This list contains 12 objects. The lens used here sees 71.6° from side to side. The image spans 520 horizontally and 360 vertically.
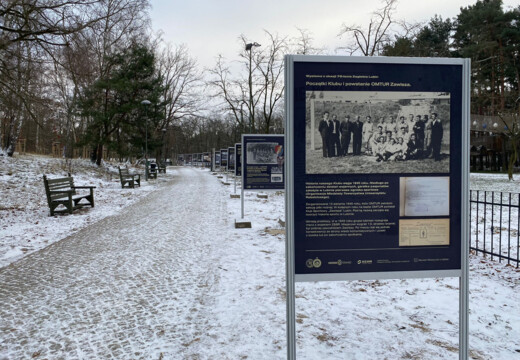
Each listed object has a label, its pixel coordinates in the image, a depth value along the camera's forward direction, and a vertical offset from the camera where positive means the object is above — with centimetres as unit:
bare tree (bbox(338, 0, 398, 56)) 1958 +704
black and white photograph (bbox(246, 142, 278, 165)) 907 +32
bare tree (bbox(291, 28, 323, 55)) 2256 +732
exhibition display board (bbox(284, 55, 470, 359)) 252 -3
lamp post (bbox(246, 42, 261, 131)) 2474 +570
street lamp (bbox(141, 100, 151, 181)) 2566 -3
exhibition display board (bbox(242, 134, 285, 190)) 907 +9
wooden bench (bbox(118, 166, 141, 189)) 1993 -80
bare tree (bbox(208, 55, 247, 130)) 2995 +561
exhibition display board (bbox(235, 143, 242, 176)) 1194 +23
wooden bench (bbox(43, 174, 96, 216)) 1054 -85
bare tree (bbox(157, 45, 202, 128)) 4014 +904
